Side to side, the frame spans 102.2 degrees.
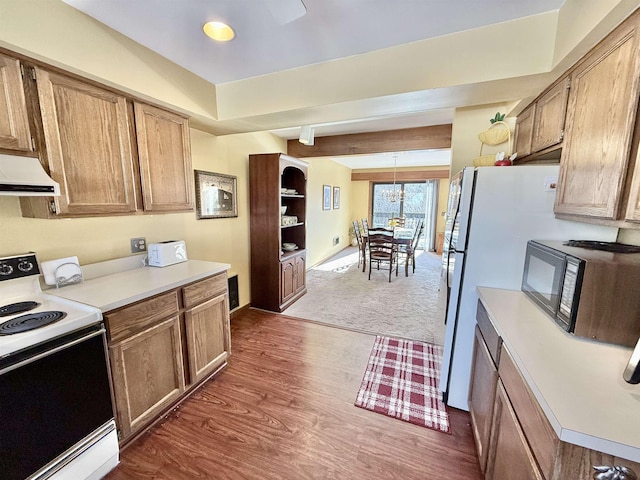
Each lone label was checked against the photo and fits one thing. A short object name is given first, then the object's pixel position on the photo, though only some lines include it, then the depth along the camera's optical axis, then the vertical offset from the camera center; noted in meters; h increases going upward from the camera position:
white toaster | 2.14 -0.42
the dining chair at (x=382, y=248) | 4.82 -0.84
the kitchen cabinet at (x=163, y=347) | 1.50 -0.98
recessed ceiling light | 1.53 +1.04
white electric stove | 1.07 -0.84
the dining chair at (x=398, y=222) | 6.68 -0.47
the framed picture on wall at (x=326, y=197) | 6.18 +0.17
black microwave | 1.02 -0.36
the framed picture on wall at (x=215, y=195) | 2.74 +0.09
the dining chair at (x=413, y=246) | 5.11 -0.81
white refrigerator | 1.54 -0.18
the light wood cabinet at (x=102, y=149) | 1.41 +0.34
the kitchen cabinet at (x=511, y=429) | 0.69 -0.79
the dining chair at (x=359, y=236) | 5.73 -0.71
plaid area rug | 1.85 -1.47
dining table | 4.83 -0.69
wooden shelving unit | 3.29 -0.46
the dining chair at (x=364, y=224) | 6.25 -0.49
